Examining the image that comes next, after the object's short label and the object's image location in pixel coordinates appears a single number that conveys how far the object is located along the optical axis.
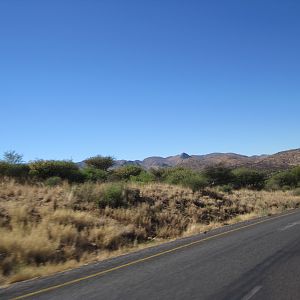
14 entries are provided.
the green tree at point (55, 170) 26.68
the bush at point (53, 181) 21.02
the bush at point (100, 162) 46.57
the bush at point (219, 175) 48.42
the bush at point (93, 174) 28.63
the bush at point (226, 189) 33.38
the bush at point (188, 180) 27.88
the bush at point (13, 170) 24.45
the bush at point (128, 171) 40.13
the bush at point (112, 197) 17.28
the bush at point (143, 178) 32.63
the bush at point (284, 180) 55.35
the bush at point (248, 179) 51.23
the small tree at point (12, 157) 27.02
